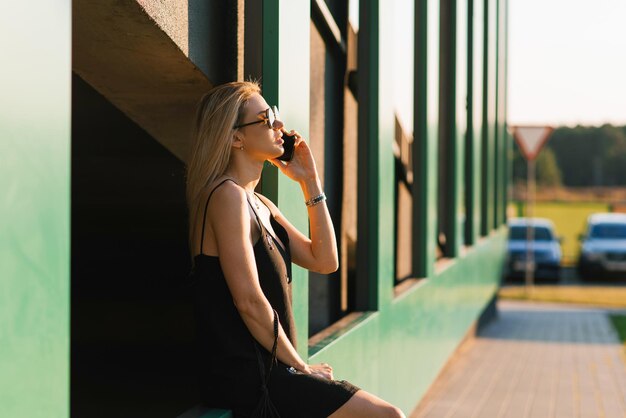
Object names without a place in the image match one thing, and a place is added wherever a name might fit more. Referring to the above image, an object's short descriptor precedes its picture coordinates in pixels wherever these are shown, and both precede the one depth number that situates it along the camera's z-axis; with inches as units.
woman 105.1
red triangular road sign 757.3
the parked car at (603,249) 924.6
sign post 757.3
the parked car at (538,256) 901.8
